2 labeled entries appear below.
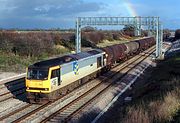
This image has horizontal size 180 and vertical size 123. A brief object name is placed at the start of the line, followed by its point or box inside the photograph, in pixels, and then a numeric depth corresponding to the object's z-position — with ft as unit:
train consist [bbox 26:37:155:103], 68.95
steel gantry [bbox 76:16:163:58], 180.24
